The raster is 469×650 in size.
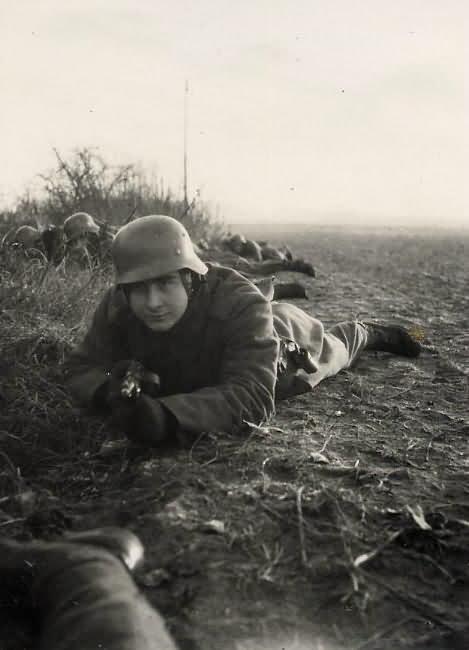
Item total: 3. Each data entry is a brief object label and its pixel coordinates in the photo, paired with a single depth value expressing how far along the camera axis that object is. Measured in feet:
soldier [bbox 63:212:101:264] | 24.98
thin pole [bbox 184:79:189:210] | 41.48
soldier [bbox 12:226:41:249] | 24.93
